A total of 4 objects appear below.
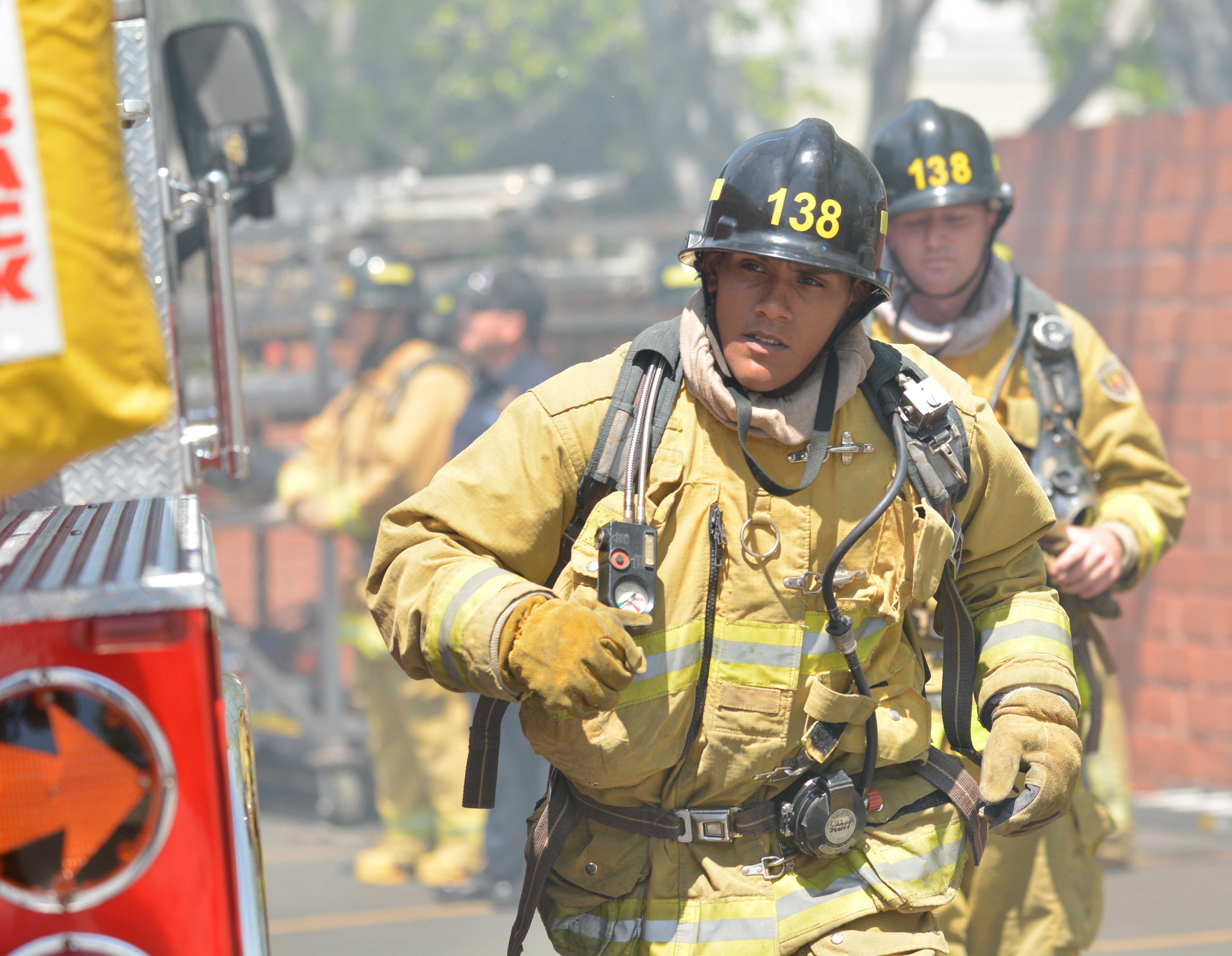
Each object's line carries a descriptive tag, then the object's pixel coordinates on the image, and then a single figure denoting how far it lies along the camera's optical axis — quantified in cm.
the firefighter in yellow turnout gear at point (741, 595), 481
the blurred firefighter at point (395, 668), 1256
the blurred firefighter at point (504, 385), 1194
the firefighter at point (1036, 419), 717
